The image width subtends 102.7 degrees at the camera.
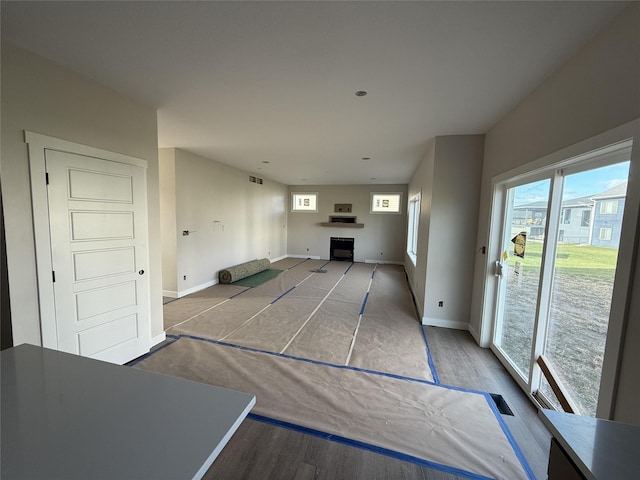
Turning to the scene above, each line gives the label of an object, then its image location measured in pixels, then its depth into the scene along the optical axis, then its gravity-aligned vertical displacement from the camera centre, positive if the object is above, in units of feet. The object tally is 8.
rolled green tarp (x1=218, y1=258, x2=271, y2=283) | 18.85 -4.26
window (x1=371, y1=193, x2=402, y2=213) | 27.89 +2.07
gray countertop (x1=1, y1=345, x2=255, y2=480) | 2.15 -2.12
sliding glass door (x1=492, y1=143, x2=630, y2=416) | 5.27 -1.18
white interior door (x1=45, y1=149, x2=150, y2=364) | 6.96 -1.30
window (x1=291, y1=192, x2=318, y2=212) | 30.40 +1.98
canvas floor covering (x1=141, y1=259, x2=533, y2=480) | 5.86 -4.98
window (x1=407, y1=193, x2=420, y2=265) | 21.24 -0.64
